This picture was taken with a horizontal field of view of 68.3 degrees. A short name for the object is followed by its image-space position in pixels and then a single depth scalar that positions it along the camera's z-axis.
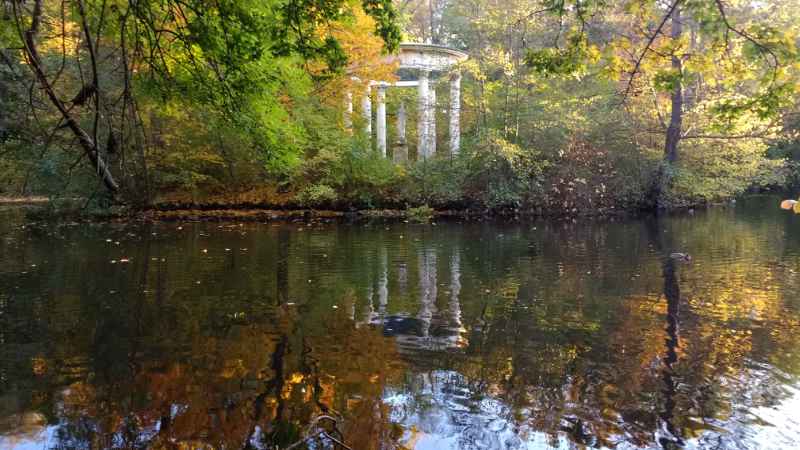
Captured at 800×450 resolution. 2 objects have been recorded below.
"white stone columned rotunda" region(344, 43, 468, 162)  21.98
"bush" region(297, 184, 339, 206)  20.95
